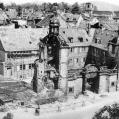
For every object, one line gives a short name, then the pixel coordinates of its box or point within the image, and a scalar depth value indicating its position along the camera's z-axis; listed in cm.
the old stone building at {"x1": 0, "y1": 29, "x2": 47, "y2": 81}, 7069
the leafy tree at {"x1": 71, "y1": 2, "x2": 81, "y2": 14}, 18545
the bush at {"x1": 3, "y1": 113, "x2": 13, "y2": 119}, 4596
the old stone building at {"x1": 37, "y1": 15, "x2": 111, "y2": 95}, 6338
